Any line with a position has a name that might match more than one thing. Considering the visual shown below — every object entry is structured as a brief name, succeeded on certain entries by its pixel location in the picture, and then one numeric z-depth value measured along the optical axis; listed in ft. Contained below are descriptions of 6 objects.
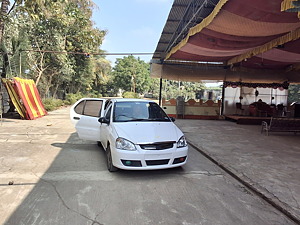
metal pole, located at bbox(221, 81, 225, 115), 49.06
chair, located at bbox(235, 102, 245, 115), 48.36
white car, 13.41
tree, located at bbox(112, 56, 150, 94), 139.44
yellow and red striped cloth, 37.81
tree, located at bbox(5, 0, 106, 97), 45.73
